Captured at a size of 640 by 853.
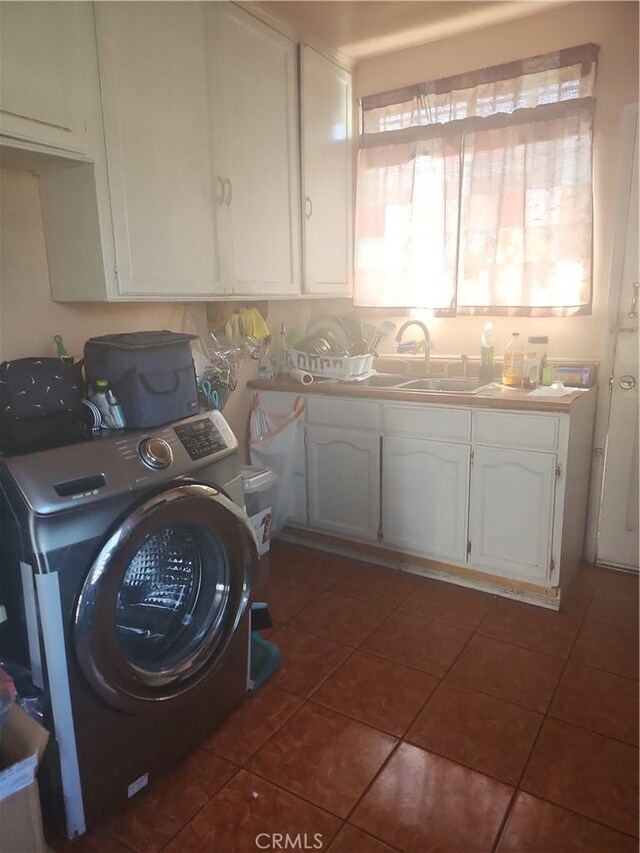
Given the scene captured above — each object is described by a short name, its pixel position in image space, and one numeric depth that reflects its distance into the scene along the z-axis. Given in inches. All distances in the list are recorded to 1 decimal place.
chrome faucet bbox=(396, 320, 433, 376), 113.8
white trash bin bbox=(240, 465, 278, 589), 93.2
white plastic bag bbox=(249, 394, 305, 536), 112.0
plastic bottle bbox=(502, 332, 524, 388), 101.6
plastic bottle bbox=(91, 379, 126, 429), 63.0
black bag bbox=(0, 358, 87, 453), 57.2
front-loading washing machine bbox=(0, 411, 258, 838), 49.7
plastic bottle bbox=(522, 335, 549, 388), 101.0
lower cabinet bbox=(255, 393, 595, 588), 89.8
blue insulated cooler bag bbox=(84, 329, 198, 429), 63.2
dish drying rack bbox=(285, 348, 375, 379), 109.8
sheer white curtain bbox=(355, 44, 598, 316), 100.3
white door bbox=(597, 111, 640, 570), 99.0
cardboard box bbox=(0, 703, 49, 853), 46.3
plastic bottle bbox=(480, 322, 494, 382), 108.3
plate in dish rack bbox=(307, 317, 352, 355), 119.1
